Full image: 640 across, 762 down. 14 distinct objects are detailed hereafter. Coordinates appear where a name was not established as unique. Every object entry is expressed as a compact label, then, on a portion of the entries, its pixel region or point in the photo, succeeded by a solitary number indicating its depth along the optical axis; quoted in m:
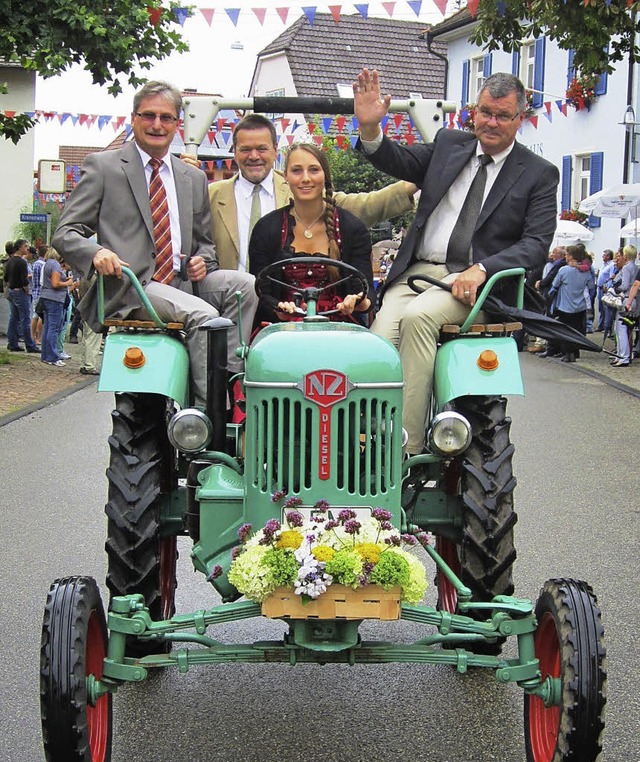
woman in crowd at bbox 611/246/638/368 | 20.17
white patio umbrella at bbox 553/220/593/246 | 27.97
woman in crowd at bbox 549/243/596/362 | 21.53
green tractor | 3.78
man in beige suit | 6.37
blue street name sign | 23.78
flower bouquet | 3.73
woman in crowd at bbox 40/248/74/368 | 19.44
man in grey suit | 5.37
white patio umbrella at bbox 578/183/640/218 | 23.03
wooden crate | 3.76
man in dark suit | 5.53
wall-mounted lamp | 27.77
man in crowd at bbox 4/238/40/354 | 21.67
